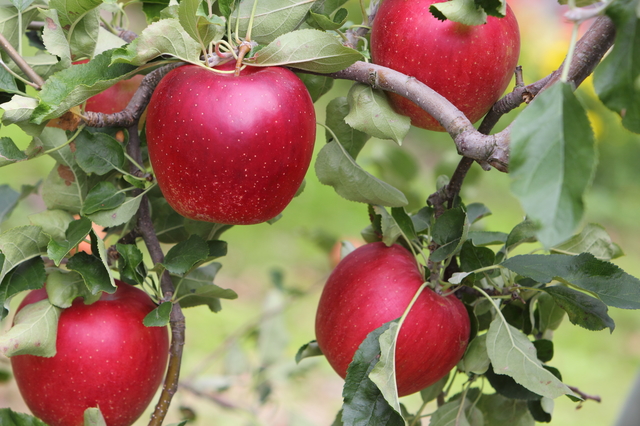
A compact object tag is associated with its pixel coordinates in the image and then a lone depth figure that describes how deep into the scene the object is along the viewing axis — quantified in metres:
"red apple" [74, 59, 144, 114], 2.03
